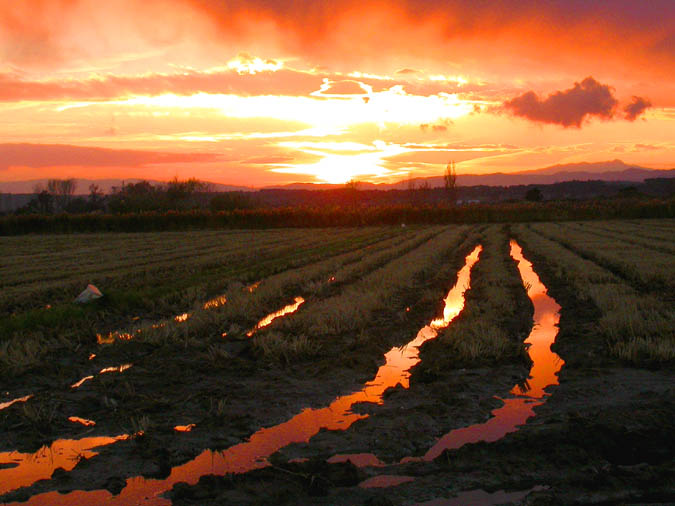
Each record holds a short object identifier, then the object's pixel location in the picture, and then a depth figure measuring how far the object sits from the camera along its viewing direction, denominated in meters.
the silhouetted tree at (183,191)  109.34
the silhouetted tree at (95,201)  115.94
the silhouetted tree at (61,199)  124.79
